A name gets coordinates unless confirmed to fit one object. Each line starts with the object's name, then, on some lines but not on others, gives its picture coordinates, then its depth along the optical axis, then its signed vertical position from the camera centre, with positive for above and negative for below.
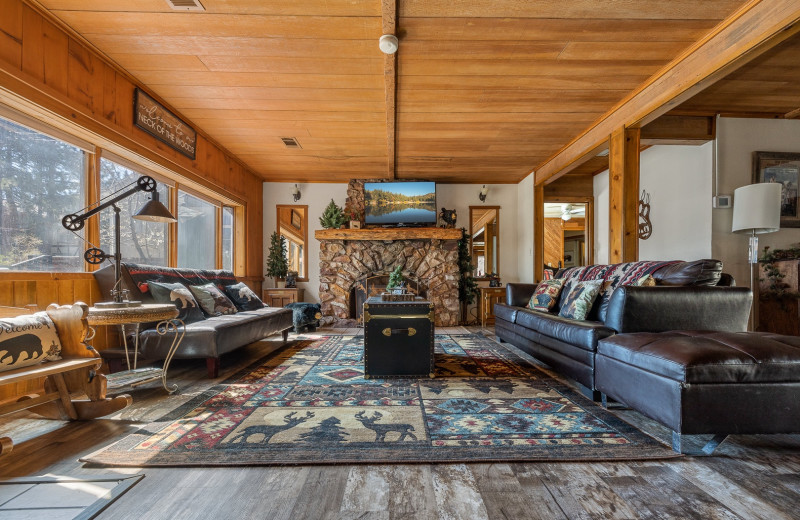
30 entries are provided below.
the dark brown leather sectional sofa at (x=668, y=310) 2.04 -0.30
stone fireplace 5.57 -0.14
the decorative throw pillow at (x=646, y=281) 2.27 -0.15
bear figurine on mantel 5.86 +0.64
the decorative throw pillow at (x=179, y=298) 2.79 -0.34
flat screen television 5.69 +0.84
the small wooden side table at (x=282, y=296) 5.59 -0.63
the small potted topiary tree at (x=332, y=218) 5.61 +0.60
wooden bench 1.79 -0.66
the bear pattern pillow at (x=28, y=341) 1.57 -0.40
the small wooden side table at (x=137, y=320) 1.93 -0.36
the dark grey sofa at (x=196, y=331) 2.53 -0.58
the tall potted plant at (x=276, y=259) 5.64 -0.05
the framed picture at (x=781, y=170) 3.78 +0.92
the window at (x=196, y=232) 4.16 +0.29
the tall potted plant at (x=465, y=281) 5.75 -0.40
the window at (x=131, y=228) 2.93 +0.25
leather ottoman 1.44 -0.54
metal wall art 4.97 +0.54
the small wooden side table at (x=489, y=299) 5.55 -0.67
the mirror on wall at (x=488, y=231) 6.18 +0.50
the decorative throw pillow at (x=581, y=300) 2.65 -0.33
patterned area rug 1.49 -0.84
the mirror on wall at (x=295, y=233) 6.00 +0.39
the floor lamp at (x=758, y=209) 3.31 +0.45
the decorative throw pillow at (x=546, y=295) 3.27 -0.36
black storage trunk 2.61 -0.61
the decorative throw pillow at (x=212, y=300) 3.22 -0.41
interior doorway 6.38 +0.62
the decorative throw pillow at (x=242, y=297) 3.79 -0.44
